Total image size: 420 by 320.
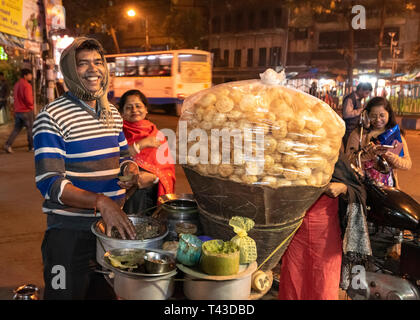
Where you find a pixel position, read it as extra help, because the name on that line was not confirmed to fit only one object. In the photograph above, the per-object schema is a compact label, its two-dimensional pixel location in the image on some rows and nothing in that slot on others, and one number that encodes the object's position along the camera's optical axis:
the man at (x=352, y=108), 6.08
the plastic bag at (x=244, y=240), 1.61
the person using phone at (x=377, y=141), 3.46
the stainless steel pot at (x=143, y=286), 1.51
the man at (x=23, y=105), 9.71
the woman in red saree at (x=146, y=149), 3.86
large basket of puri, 1.64
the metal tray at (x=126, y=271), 1.50
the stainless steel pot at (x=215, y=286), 1.51
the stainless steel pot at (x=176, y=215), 2.09
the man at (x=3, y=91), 12.70
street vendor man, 1.93
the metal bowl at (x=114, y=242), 1.73
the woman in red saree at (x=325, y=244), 2.49
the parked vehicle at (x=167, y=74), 19.75
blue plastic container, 1.60
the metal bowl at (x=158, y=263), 1.53
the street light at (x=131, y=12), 27.04
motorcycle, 2.80
